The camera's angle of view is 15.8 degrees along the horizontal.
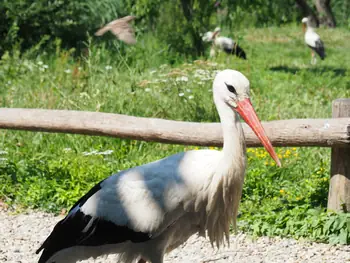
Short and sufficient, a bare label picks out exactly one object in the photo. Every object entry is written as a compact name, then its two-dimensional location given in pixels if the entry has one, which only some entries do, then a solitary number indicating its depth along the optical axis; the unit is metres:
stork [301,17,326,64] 26.09
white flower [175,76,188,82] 14.01
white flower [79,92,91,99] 13.50
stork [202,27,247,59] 23.39
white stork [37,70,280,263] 6.60
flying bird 15.16
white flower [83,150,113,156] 11.36
